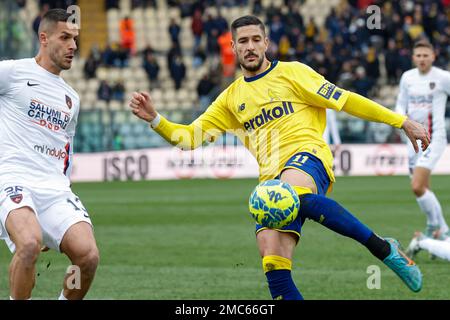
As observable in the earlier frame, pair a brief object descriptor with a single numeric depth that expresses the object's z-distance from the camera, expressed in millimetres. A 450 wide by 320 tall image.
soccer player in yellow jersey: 7484
